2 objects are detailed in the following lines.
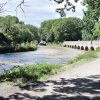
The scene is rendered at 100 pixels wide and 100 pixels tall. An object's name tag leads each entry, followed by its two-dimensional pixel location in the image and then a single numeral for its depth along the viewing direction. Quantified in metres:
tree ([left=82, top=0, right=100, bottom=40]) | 22.04
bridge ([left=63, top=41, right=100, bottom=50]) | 41.67
